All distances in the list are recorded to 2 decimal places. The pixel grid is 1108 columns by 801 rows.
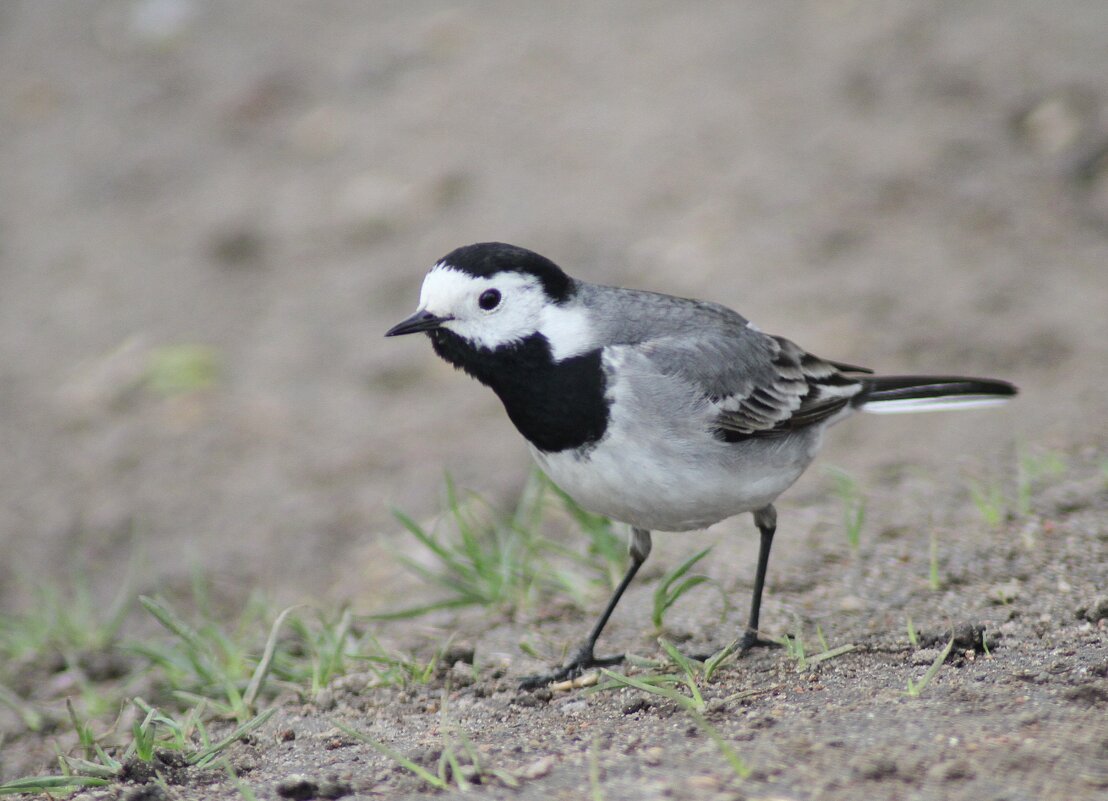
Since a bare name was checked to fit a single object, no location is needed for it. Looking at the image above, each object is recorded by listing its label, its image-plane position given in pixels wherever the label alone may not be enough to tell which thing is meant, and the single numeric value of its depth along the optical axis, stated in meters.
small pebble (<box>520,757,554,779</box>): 6.16
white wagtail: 7.66
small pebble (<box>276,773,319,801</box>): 6.35
